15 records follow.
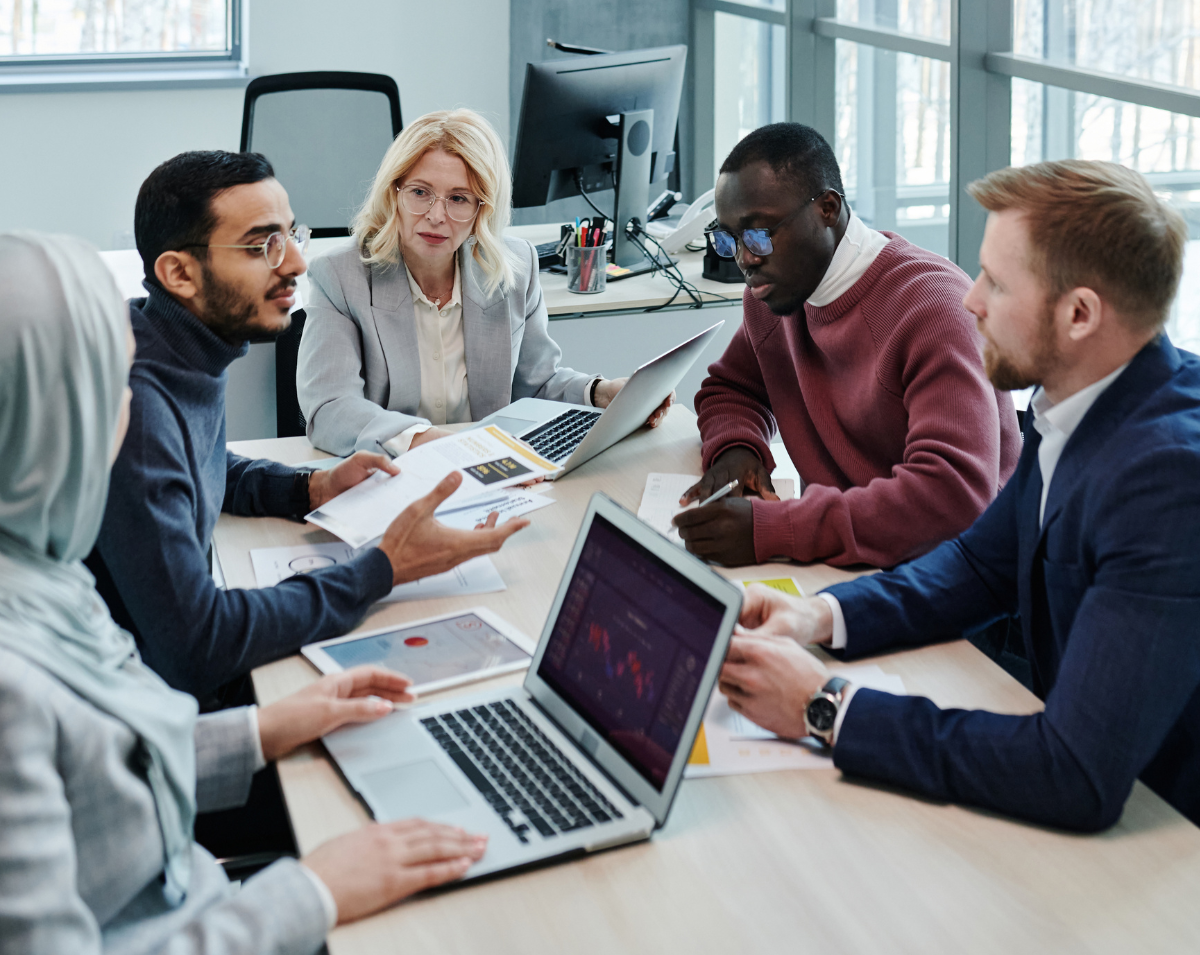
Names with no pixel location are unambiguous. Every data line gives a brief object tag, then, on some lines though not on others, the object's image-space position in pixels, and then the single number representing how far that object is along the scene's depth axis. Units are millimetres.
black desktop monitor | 3029
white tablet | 1348
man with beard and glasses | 1348
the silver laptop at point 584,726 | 1039
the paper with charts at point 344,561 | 1597
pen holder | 3090
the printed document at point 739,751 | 1186
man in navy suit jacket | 1057
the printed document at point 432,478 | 1760
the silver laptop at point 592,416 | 1977
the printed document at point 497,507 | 1793
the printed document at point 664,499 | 1801
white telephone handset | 3475
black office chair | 3695
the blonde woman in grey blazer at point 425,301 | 2279
